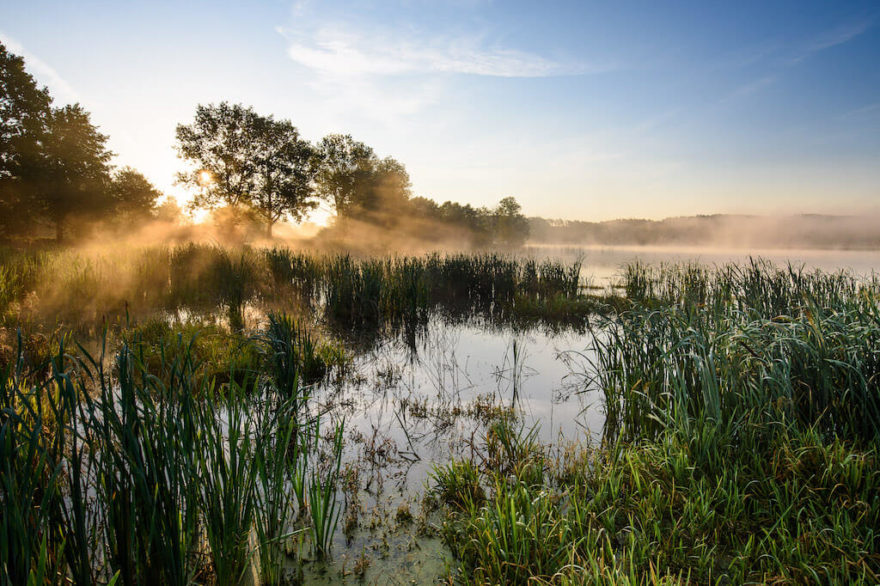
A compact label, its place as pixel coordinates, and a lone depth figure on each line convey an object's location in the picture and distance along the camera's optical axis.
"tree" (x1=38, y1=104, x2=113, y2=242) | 26.23
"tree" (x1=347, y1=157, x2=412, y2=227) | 40.31
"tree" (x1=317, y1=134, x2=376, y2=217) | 39.66
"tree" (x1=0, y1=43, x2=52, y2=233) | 24.42
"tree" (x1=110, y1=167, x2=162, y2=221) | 31.39
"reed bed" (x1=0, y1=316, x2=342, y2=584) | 1.30
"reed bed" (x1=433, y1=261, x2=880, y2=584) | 2.04
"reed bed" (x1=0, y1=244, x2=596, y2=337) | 8.09
